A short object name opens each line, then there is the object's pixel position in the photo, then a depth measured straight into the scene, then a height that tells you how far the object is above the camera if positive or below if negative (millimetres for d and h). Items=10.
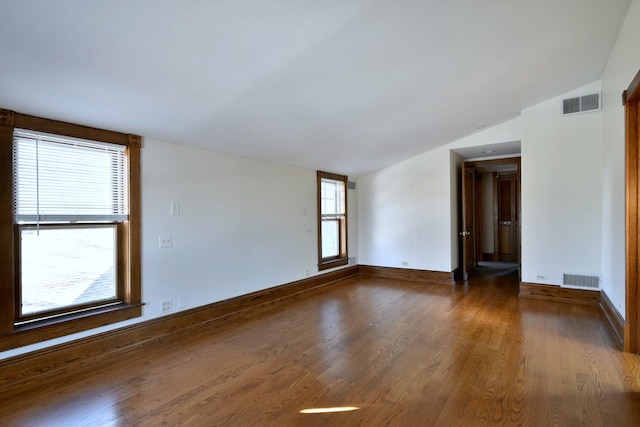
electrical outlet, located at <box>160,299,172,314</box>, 3285 -915
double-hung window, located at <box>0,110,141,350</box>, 2439 -95
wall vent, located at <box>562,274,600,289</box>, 4332 -928
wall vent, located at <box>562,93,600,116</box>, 4266 +1444
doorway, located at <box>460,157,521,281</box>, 8094 -101
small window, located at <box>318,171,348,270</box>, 5664 -104
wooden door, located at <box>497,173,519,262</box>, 8273 -104
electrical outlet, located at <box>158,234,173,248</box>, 3279 -250
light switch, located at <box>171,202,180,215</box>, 3385 +85
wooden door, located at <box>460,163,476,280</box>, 6078 -112
